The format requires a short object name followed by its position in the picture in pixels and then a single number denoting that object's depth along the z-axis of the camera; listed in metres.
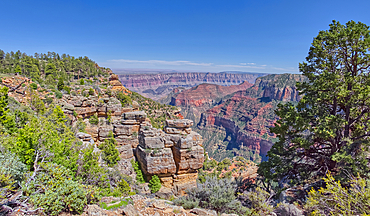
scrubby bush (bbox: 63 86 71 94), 37.04
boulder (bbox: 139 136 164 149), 21.67
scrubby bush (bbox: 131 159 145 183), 21.16
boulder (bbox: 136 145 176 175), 20.77
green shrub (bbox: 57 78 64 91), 37.94
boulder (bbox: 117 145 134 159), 23.22
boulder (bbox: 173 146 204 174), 21.34
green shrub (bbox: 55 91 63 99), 30.52
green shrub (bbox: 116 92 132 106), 46.19
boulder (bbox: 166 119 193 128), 23.89
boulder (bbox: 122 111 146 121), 27.09
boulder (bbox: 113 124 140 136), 25.80
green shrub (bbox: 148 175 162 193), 20.08
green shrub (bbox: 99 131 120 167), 20.73
